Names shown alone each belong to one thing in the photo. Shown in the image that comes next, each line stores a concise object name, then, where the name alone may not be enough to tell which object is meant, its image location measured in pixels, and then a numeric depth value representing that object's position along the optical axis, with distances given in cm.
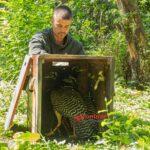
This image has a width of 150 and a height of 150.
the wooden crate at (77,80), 834
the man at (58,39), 909
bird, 918
